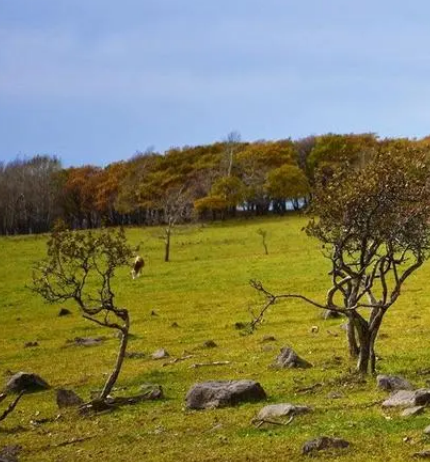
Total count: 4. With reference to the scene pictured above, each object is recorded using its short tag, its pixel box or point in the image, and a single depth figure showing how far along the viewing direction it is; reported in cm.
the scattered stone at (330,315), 3902
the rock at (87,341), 3716
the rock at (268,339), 3347
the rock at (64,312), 4906
